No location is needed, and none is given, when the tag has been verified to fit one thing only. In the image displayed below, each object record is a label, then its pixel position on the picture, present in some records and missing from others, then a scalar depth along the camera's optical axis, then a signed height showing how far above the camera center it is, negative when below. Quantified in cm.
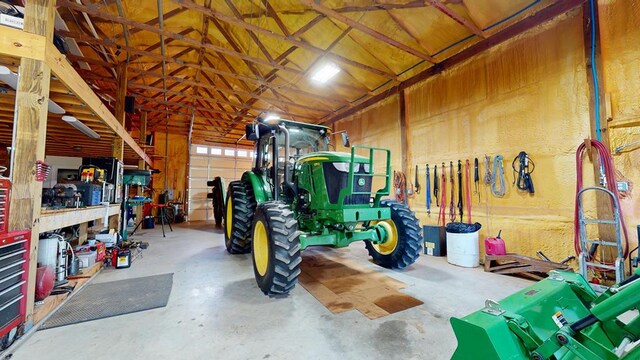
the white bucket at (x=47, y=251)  232 -59
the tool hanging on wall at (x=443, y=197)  441 -9
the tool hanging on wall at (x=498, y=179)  363 +20
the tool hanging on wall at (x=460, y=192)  412 +0
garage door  1023 +87
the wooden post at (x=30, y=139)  175 +37
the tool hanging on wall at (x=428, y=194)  468 -4
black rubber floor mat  201 -104
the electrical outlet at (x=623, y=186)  266 +8
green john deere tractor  238 -22
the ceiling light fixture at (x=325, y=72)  499 +251
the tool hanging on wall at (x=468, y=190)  404 +2
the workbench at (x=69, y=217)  203 -28
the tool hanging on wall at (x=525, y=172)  334 +28
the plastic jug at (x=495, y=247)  335 -75
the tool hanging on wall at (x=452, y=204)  427 -21
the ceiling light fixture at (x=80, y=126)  303 +90
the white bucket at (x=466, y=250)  346 -82
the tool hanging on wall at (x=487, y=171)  378 +33
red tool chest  150 -58
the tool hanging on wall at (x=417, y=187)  495 +9
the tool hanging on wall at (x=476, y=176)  393 +26
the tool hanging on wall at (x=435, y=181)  454 +19
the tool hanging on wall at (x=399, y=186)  523 +12
